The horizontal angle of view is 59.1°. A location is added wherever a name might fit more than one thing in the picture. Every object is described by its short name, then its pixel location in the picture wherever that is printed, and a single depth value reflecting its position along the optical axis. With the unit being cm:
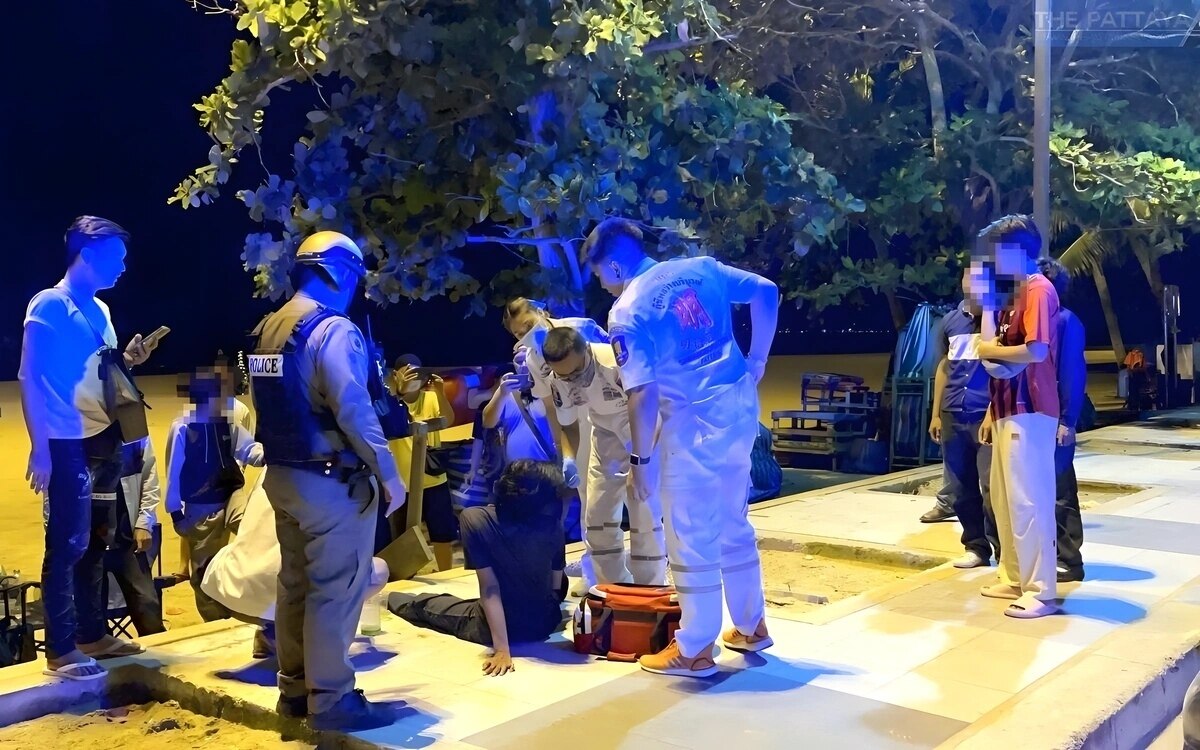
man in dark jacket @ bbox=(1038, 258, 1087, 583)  595
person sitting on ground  500
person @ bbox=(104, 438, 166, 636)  553
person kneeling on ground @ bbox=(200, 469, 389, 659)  477
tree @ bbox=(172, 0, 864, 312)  805
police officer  408
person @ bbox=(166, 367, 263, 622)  591
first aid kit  507
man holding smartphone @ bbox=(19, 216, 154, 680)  472
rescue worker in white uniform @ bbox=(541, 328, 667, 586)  555
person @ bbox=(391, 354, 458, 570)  823
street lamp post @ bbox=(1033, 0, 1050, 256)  973
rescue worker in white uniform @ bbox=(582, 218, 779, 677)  467
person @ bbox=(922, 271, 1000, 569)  693
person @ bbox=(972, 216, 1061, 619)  556
